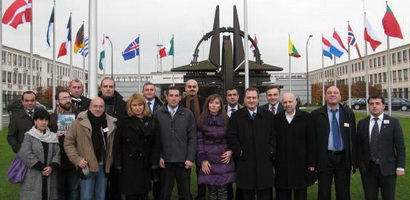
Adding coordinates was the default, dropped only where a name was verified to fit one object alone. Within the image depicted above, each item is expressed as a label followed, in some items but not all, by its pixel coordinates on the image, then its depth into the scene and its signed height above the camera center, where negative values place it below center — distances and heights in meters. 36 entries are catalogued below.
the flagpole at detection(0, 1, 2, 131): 18.22 +3.89
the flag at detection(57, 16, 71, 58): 21.20 +3.75
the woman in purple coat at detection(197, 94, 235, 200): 4.68 -0.65
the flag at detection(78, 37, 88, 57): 21.79 +3.56
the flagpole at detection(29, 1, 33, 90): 18.73 +3.34
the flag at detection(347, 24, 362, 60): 22.53 +4.33
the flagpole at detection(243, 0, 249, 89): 14.34 +2.71
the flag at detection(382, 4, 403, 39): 16.58 +3.79
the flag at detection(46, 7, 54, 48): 19.75 +4.60
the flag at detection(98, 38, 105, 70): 25.68 +3.36
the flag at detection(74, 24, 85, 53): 21.36 +4.05
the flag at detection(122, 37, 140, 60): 23.45 +3.71
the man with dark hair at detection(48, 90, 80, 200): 4.82 -0.85
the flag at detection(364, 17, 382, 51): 18.17 +3.52
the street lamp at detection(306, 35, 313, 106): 47.30 +3.07
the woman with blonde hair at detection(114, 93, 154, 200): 4.69 -0.59
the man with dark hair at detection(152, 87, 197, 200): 4.81 -0.60
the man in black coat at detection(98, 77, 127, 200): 5.35 -0.02
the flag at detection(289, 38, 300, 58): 26.08 +3.97
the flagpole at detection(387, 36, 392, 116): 19.85 +1.71
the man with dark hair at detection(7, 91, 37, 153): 5.07 -0.28
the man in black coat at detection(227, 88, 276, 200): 4.61 -0.61
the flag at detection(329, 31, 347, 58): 22.98 +3.85
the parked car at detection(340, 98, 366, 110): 40.17 -0.09
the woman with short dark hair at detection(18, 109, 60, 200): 4.46 -0.69
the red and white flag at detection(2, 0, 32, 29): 15.52 +4.21
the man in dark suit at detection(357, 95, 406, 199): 4.62 -0.66
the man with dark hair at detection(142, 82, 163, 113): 6.23 +0.19
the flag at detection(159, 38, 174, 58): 25.88 +4.08
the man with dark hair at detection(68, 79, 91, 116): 5.54 +0.13
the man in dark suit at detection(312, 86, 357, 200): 4.80 -0.63
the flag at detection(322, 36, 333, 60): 26.22 +4.34
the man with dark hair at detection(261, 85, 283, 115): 5.67 +0.08
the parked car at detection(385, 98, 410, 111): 36.91 -0.11
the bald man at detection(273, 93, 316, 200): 4.70 -0.65
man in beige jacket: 4.58 -0.55
